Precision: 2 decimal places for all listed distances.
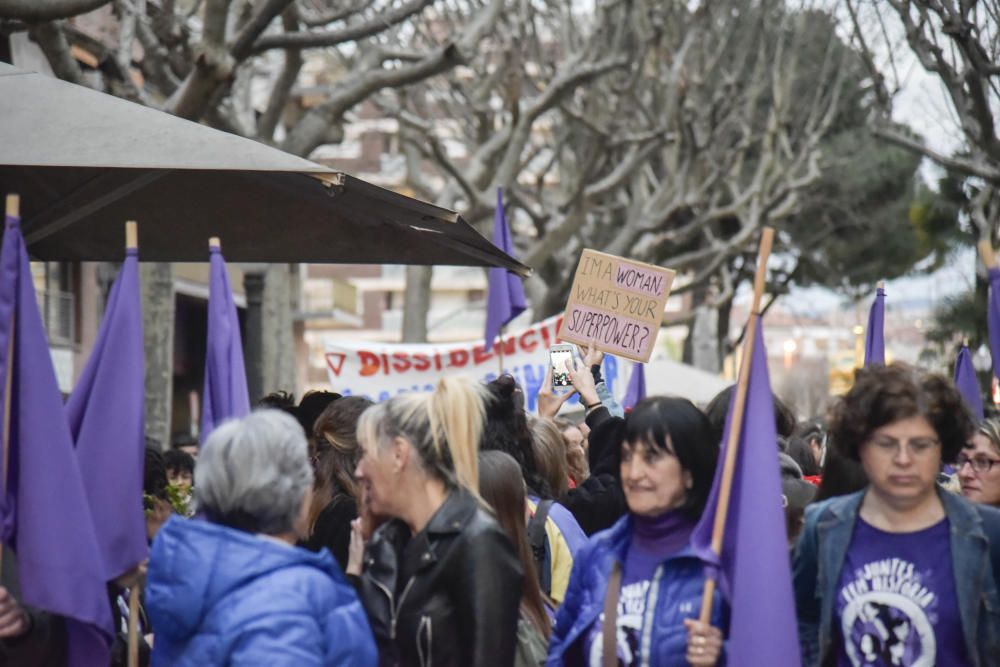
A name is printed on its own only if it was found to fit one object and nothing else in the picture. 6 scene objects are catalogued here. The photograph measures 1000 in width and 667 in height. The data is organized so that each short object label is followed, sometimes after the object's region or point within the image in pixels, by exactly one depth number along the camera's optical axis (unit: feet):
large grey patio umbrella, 18.75
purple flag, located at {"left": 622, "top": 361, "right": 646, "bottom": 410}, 37.17
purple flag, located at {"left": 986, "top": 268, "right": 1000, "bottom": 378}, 15.11
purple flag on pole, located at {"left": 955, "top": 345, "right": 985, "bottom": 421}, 27.32
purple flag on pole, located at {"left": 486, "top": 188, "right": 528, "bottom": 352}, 35.63
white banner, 46.65
